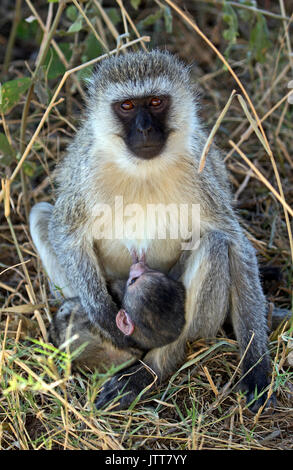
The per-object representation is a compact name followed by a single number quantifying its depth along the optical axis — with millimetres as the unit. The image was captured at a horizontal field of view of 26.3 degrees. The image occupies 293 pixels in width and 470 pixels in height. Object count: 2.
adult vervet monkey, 3738
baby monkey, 3701
